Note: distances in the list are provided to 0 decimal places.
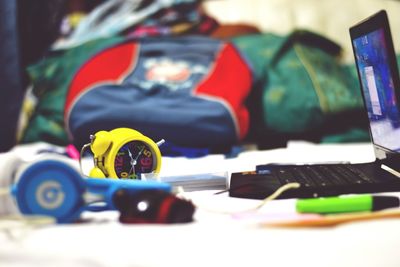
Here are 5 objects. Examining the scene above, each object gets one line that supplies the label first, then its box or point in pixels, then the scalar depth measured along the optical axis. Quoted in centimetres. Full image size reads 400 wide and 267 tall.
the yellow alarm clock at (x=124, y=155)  141
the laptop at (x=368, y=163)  140
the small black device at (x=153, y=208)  120
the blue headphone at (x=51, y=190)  119
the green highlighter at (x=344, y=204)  122
